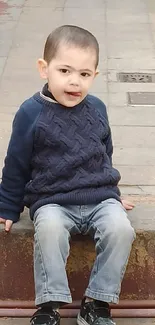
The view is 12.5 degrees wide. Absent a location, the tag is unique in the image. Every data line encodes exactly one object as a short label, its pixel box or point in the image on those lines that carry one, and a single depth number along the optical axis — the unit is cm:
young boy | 304
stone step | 344
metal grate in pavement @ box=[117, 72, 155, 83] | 652
